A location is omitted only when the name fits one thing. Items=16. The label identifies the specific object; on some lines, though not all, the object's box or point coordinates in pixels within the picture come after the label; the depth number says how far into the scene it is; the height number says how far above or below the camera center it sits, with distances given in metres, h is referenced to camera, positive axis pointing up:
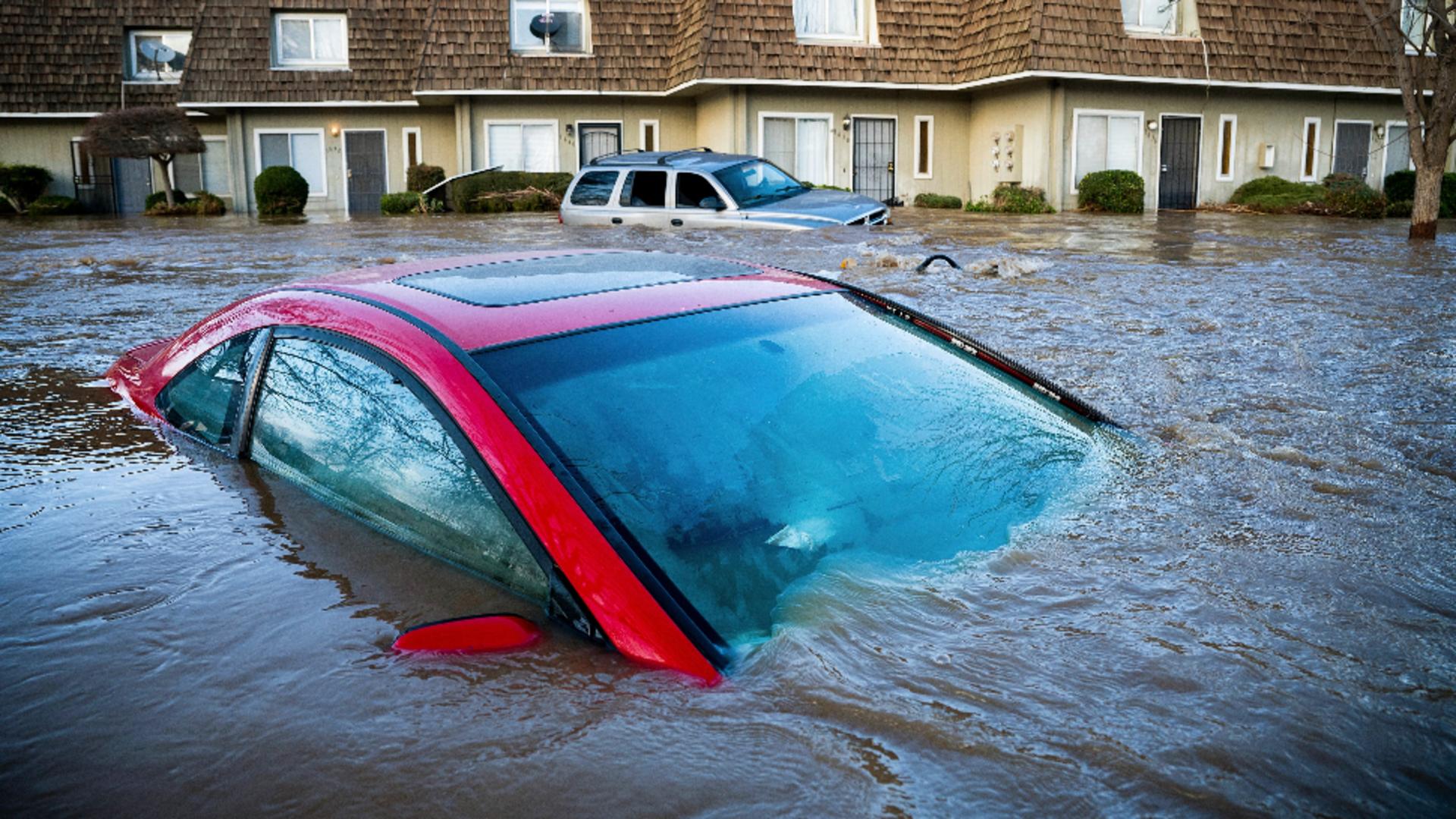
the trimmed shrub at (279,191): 27.38 +0.61
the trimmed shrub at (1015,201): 24.28 +0.21
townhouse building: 24.75 +2.66
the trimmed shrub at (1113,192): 24.31 +0.37
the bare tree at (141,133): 27.61 +1.94
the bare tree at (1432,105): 15.65 +1.31
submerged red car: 2.73 -0.55
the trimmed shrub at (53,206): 30.34 +0.36
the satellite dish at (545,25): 27.53 +4.18
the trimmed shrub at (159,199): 30.27 +0.52
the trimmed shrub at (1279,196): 24.52 +0.25
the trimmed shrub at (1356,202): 23.92 +0.11
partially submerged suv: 15.76 +0.25
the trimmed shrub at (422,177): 28.45 +0.91
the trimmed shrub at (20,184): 30.98 +0.92
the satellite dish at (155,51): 32.56 +4.39
